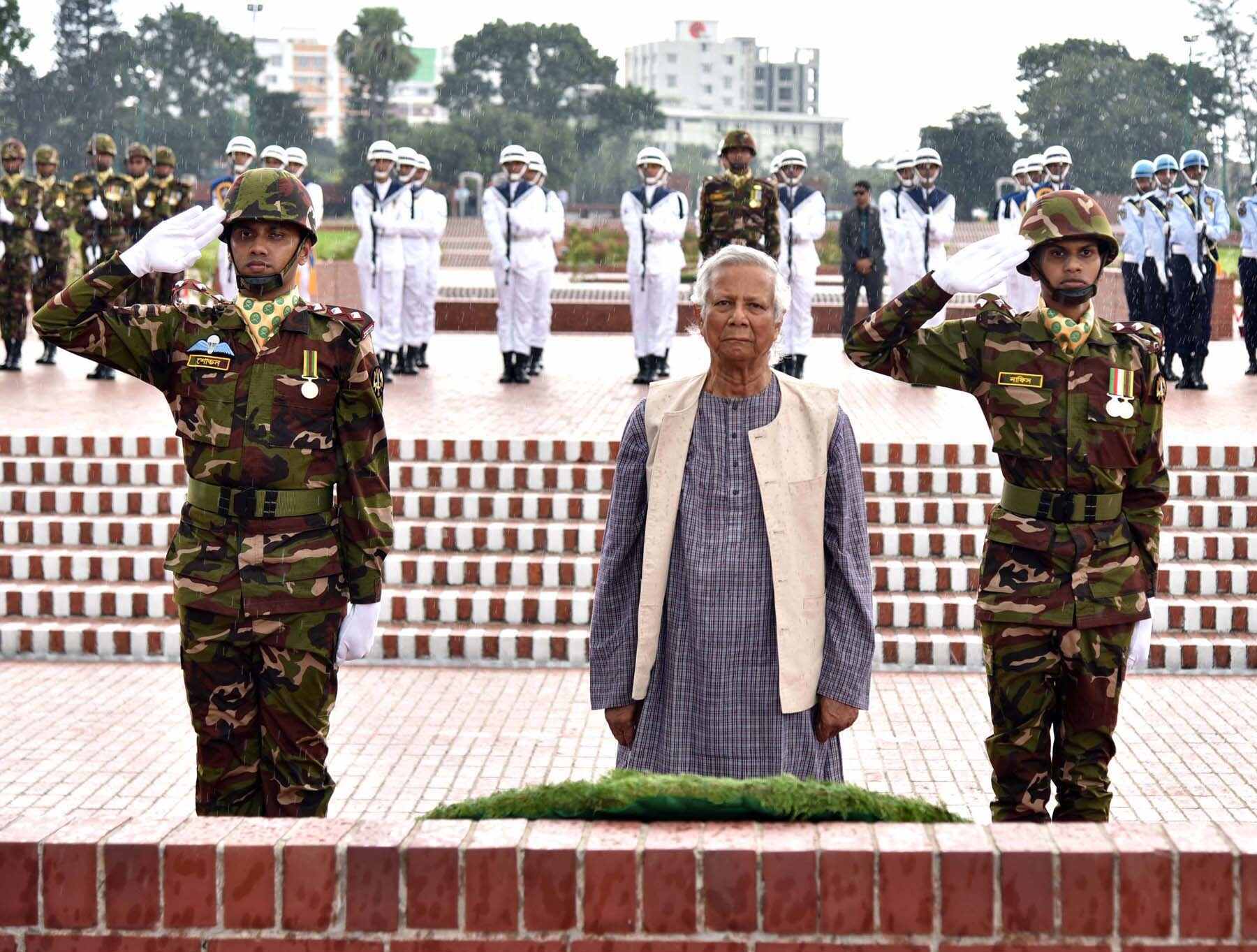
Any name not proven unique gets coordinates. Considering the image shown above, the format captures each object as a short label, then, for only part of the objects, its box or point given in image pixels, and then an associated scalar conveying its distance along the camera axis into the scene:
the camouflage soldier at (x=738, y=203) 13.41
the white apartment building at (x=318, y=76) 177.25
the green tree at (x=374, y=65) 81.88
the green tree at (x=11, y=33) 41.09
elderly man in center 3.86
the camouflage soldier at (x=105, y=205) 15.60
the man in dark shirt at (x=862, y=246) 17.56
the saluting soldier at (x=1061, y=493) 4.45
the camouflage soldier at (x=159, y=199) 15.79
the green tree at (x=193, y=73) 85.75
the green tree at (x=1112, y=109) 70.44
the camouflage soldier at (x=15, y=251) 15.76
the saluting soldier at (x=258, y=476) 4.30
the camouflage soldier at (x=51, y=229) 15.85
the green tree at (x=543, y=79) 94.06
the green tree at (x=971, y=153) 61.56
